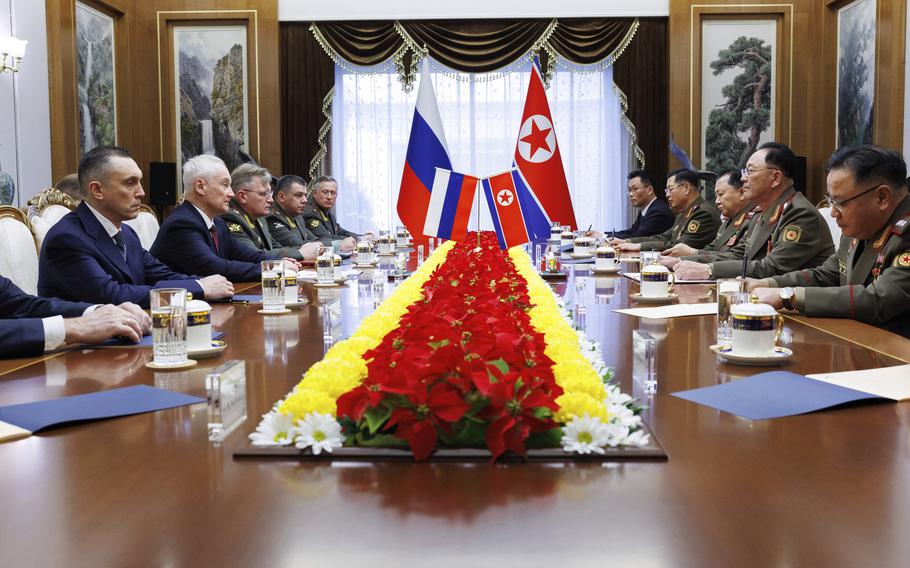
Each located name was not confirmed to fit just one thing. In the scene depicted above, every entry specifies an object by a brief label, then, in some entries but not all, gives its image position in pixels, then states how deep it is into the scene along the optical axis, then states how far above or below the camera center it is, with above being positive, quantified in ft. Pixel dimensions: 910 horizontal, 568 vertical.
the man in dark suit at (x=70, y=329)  7.01 -0.76
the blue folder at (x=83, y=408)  4.62 -0.96
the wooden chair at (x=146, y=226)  16.98 +0.11
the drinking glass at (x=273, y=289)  9.56 -0.62
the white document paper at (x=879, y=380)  5.24 -0.96
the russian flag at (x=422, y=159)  14.75 +1.17
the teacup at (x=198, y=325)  6.61 -0.69
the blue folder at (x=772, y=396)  4.84 -0.96
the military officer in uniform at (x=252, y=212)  18.24 +0.39
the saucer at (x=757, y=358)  6.11 -0.90
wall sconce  22.11 +4.46
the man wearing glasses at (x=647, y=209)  26.07 +0.48
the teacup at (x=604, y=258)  14.40 -0.51
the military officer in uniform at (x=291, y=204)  23.34 +0.69
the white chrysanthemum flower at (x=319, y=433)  3.96 -0.89
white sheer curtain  32.99 +3.48
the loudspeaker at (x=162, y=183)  31.32 +1.67
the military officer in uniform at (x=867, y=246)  8.98 -0.25
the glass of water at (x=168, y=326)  6.26 -0.65
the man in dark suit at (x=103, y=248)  10.34 -0.19
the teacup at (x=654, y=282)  10.21 -0.63
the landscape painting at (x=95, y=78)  27.76 +4.85
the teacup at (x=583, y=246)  17.94 -0.38
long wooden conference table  2.96 -1.03
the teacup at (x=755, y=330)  6.23 -0.73
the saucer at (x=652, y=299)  10.07 -0.81
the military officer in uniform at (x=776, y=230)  13.12 -0.08
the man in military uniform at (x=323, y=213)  27.09 +0.52
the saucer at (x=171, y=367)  6.21 -0.92
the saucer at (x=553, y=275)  13.08 -0.69
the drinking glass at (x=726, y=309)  7.12 -0.67
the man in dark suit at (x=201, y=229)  14.33 +0.04
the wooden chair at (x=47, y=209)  12.51 +0.35
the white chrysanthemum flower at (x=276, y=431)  4.08 -0.91
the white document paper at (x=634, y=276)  12.92 -0.72
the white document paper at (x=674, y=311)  8.85 -0.85
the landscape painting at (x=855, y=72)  27.94 +4.83
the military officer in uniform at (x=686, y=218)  21.45 +0.17
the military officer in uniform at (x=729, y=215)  17.26 +0.20
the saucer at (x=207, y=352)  6.59 -0.88
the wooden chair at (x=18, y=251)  11.41 -0.22
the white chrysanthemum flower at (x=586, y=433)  3.90 -0.89
